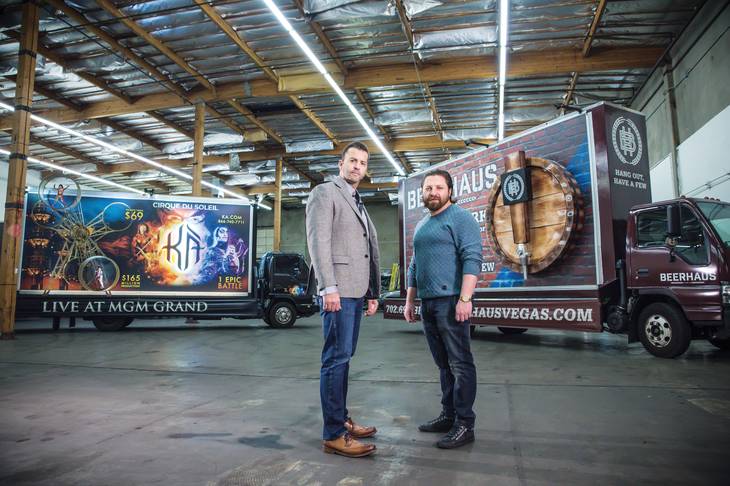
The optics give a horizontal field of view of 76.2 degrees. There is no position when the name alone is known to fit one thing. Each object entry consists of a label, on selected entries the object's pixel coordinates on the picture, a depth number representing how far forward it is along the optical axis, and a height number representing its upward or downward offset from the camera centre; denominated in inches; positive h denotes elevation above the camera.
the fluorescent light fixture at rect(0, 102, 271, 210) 525.7 +188.1
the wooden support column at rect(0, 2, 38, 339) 328.2 +82.3
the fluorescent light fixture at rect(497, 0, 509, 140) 328.8 +193.6
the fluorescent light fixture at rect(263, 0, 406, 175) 338.7 +193.5
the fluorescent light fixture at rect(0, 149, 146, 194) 703.1 +192.9
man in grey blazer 99.5 +1.7
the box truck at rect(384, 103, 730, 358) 210.8 +21.8
